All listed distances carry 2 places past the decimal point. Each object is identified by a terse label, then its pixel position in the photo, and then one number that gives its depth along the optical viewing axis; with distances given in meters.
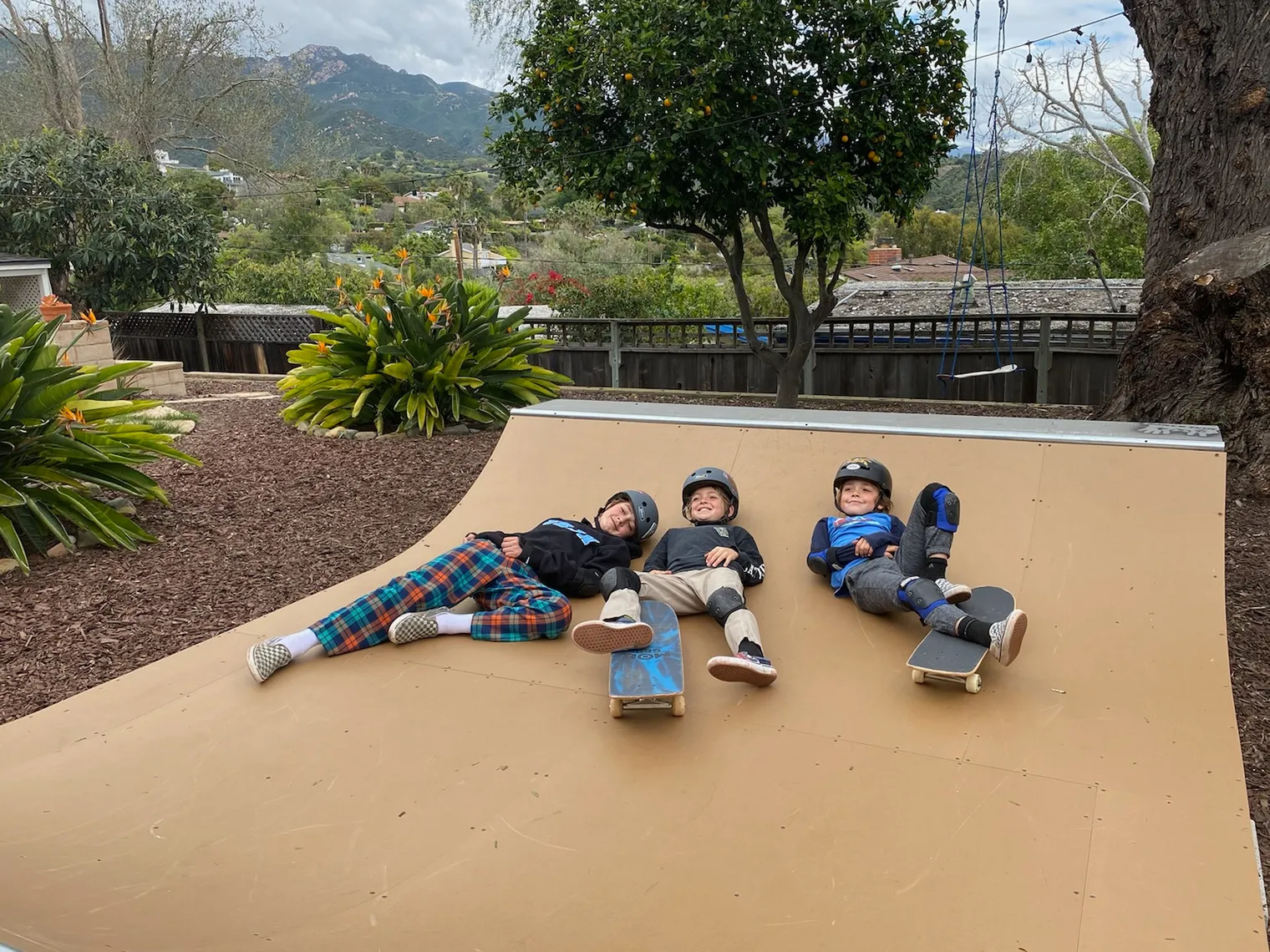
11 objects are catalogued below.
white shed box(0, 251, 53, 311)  14.95
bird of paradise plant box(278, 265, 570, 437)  7.95
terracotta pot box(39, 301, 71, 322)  10.95
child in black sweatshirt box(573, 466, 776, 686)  2.99
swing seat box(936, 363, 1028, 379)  8.68
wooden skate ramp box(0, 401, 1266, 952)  2.08
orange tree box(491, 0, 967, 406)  7.65
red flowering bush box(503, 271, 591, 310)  18.44
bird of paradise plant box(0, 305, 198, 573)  4.88
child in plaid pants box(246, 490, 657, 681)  3.48
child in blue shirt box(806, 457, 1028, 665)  2.96
